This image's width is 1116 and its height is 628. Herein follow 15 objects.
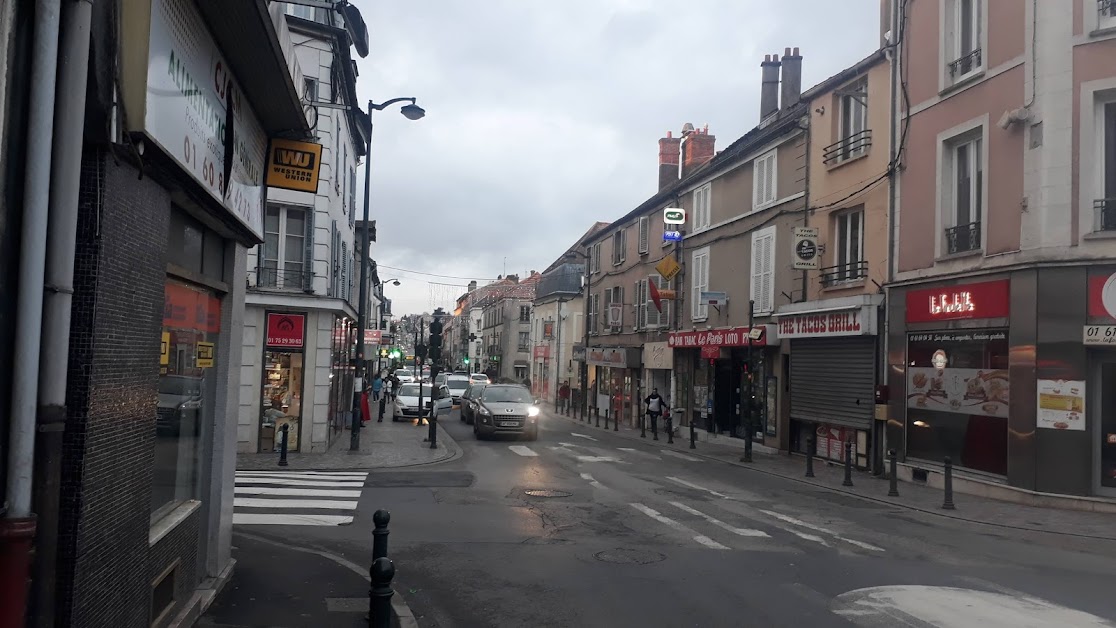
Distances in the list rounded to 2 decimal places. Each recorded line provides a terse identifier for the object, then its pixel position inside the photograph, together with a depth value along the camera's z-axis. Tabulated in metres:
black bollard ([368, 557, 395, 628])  5.40
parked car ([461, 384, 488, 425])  29.97
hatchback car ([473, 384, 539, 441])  24.12
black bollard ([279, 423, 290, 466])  17.19
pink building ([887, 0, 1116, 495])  13.80
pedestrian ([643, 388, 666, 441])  27.58
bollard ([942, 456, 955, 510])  13.72
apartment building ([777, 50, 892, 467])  18.64
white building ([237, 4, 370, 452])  19.20
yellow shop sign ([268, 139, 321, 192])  7.93
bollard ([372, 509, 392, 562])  6.49
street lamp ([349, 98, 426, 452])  20.11
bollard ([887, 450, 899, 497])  15.05
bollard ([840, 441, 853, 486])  16.12
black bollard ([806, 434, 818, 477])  17.36
